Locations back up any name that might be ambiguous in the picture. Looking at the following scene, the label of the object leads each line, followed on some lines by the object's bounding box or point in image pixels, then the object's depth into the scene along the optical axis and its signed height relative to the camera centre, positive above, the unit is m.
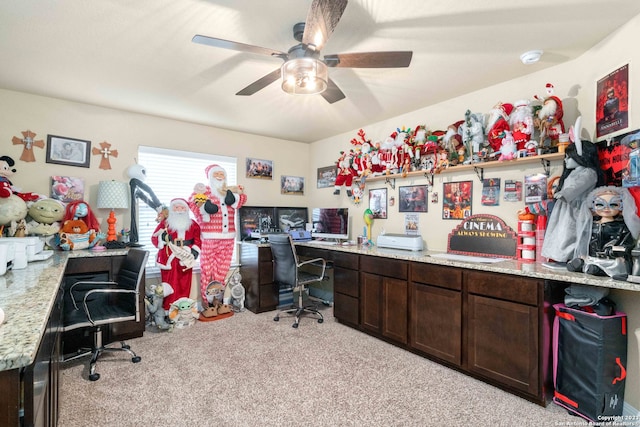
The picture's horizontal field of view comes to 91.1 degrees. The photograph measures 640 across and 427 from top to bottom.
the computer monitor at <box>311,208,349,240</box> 3.68 -0.13
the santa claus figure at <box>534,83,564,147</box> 2.22 +0.69
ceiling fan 1.59 +0.90
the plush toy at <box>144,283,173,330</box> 3.12 -0.94
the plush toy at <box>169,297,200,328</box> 3.19 -1.03
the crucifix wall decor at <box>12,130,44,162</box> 2.89 +0.63
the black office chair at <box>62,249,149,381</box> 2.21 -0.75
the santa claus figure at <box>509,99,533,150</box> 2.37 +0.70
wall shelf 2.32 +0.41
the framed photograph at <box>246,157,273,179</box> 4.25 +0.61
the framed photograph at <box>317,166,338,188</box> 4.33 +0.52
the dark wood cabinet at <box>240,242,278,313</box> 3.66 -0.81
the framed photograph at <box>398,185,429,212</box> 3.23 +0.17
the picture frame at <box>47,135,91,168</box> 3.01 +0.59
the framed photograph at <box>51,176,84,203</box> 3.01 +0.22
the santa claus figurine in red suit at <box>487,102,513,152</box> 2.51 +0.73
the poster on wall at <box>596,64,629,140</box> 1.84 +0.69
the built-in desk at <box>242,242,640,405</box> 1.93 -0.72
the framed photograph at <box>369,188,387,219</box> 3.63 +0.13
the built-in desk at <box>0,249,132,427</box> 0.74 -0.36
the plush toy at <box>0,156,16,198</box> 2.44 +0.32
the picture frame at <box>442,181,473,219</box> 2.87 +0.14
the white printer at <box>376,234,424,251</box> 2.95 -0.27
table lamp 3.05 +0.13
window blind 3.53 +0.42
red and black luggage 1.72 -0.84
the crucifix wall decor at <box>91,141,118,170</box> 3.25 +0.61
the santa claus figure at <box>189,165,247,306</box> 3.57 -0.16
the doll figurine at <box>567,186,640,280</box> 1.70 -0.10
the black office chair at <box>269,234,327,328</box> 3.24 -0.58
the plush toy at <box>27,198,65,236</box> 2.70 -0.04
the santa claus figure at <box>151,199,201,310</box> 3.28 -0.39
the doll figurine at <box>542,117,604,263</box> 1.95 +0.14
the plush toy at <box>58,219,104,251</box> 2.72 -0.22
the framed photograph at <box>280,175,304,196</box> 4.56 +0.41
